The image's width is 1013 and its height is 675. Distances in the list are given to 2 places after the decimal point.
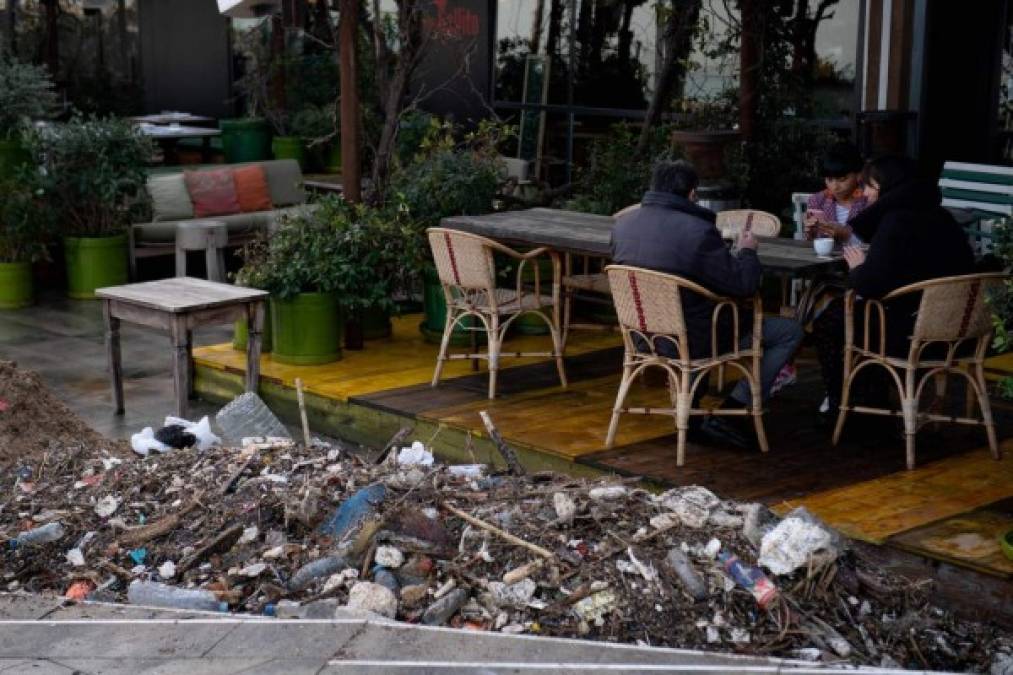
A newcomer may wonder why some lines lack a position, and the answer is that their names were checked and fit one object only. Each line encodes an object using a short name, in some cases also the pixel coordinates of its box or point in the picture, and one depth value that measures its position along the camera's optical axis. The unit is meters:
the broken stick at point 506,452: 5.94
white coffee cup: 6.95
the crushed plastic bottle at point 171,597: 5.03
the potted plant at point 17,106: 12.56
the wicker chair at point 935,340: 6.32
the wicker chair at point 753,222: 8.29
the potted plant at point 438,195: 9.11
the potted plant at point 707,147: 9.52
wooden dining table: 6.82
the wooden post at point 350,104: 8.98
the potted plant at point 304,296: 8.60
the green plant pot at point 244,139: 17.58
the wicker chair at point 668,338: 6.49
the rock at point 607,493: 5.35
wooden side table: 7.93
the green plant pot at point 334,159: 17.72
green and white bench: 9.46
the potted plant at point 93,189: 11.87
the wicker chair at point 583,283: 8.32
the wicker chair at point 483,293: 7.76
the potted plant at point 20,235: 11.62
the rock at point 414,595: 4.89
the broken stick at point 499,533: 5.00
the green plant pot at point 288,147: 17.41
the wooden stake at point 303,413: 6.35
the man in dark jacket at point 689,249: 6.52
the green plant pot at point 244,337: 9.00
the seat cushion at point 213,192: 13.02
